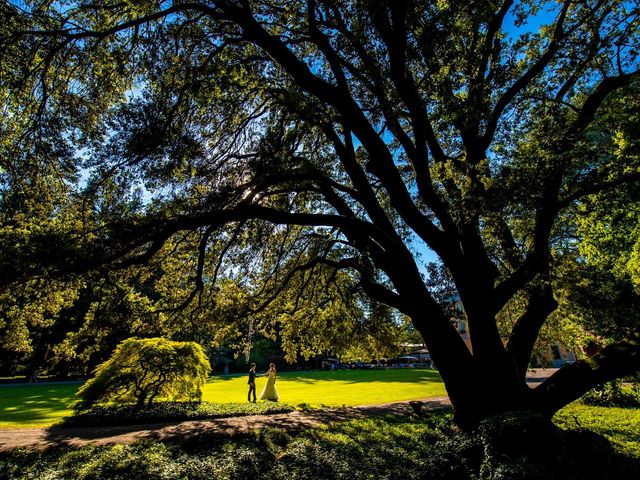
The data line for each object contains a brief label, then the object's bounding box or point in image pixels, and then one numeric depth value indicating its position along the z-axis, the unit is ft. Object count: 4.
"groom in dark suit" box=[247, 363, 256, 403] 61.13
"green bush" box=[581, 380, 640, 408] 47.24
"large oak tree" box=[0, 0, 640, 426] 22.12
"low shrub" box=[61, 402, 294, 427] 39.86
